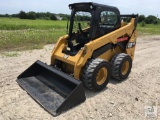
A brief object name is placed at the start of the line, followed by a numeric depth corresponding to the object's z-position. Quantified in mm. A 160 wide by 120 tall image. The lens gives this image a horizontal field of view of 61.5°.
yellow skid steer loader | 2984
